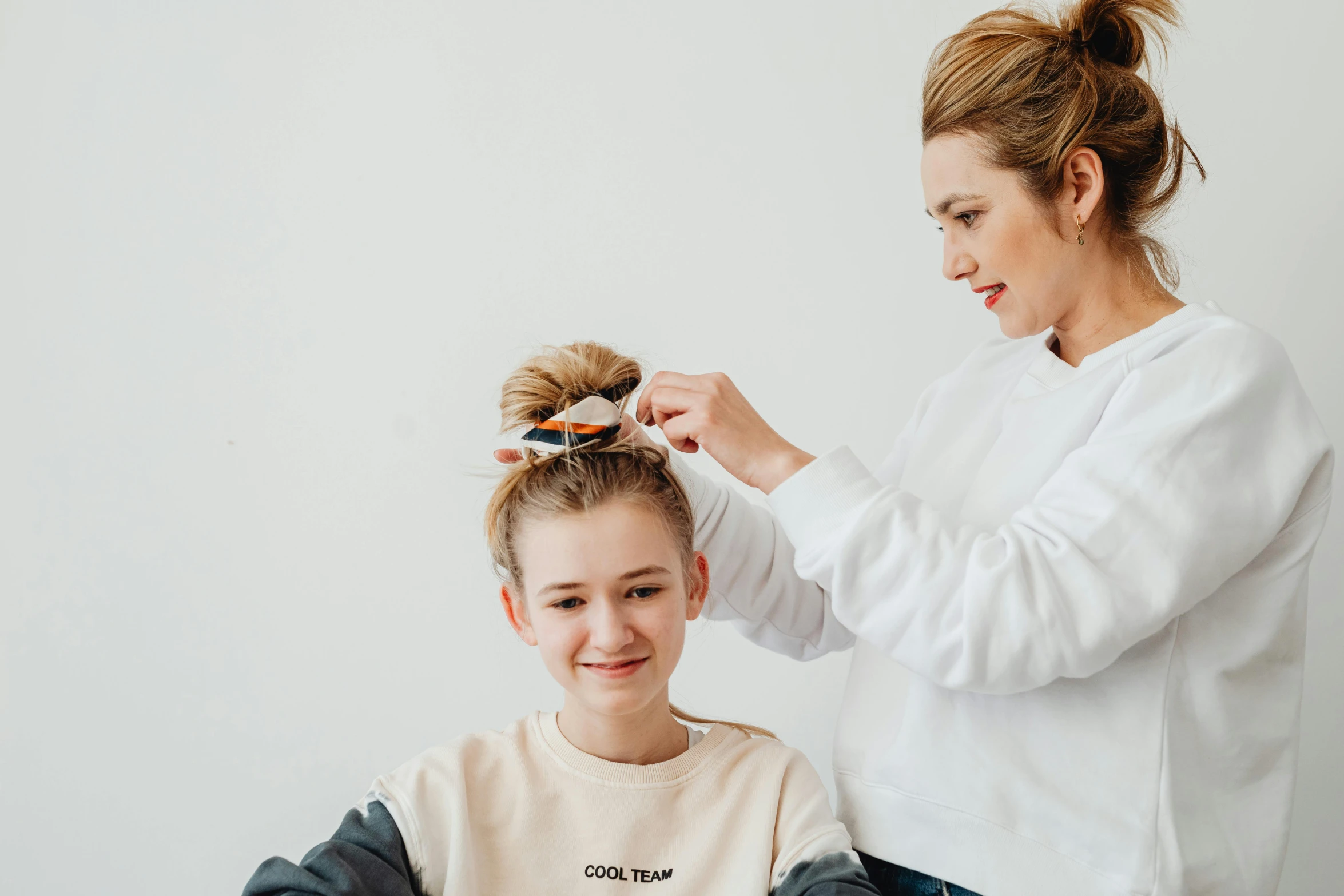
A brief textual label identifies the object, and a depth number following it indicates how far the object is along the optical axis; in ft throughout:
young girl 4.01
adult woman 3.48
